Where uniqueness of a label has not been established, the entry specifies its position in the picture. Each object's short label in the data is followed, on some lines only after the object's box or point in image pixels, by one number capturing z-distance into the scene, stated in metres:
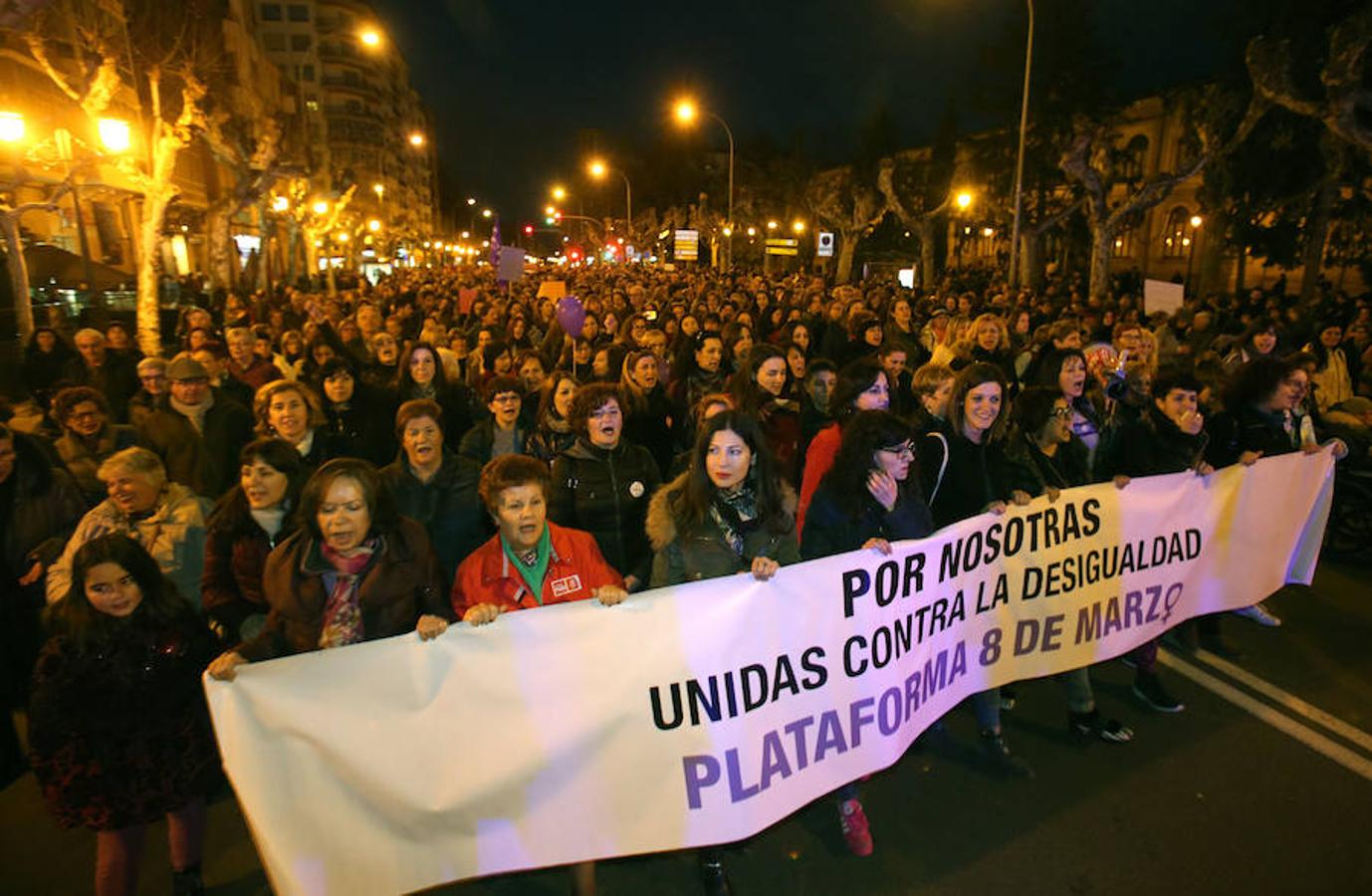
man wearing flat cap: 5.20
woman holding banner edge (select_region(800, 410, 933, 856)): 3.45
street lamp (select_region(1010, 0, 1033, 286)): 16.94
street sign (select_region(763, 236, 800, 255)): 25.06
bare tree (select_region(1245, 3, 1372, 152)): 12.59
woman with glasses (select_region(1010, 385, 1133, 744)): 4.03
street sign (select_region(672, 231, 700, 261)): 28.06
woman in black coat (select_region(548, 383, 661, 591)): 4.08
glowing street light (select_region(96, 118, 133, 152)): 14.73
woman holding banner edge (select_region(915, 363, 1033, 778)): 4.00
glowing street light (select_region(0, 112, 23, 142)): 13.30
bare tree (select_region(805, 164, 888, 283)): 36.56
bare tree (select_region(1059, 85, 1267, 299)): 19.98
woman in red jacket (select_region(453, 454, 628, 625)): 3.16
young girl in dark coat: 2.73
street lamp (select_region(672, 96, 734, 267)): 23.89
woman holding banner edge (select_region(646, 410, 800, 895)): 3.34
